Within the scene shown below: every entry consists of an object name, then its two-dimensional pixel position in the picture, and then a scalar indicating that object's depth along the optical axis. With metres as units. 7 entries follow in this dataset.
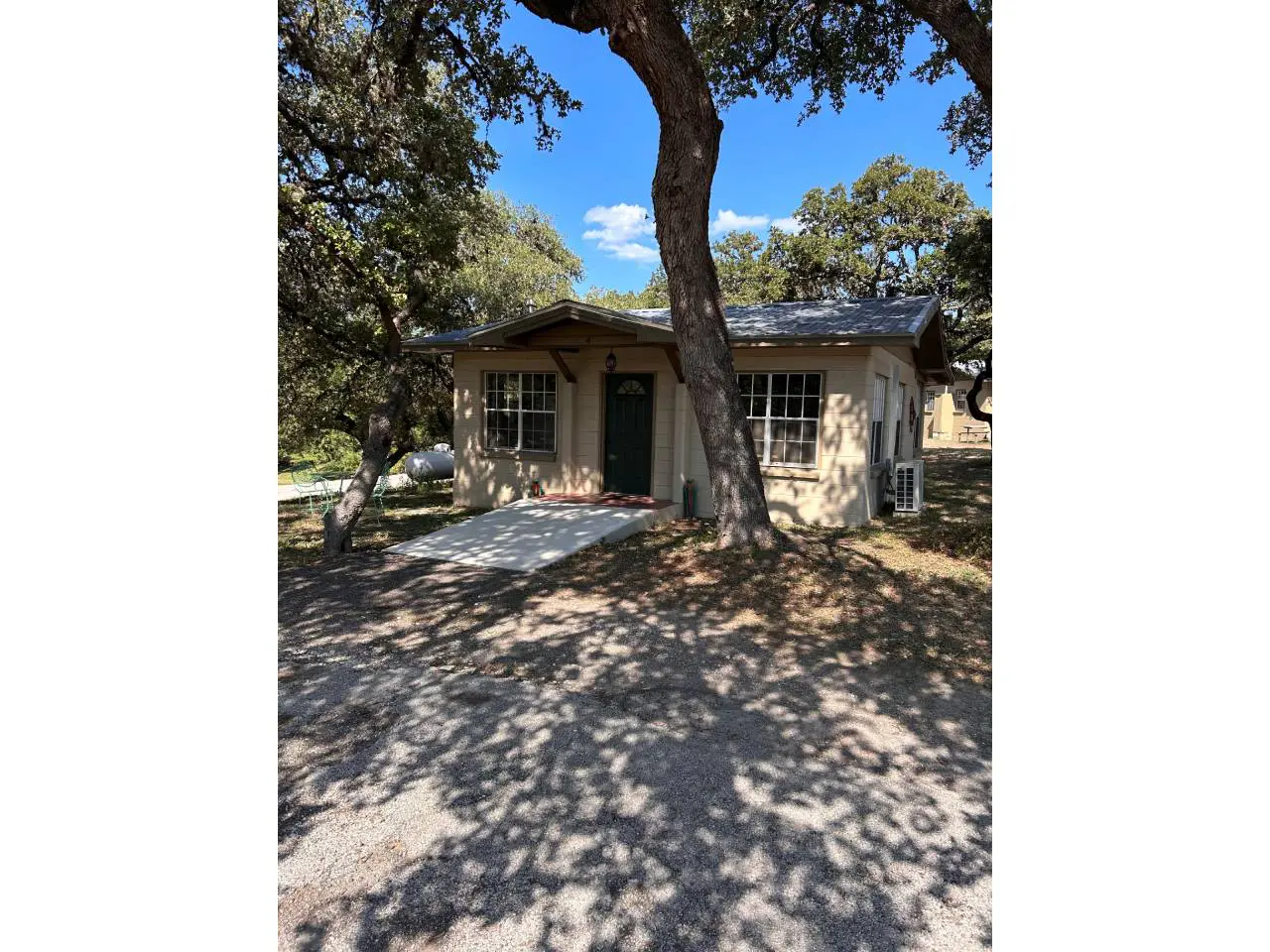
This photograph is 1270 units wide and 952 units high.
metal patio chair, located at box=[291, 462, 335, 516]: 10.95
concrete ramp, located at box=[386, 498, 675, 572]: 7.89
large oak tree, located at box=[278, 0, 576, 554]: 7.96
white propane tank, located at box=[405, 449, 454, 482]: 17.41
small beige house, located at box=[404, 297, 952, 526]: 9.73
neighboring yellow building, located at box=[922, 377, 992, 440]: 34.59
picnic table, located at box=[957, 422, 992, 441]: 34.04
